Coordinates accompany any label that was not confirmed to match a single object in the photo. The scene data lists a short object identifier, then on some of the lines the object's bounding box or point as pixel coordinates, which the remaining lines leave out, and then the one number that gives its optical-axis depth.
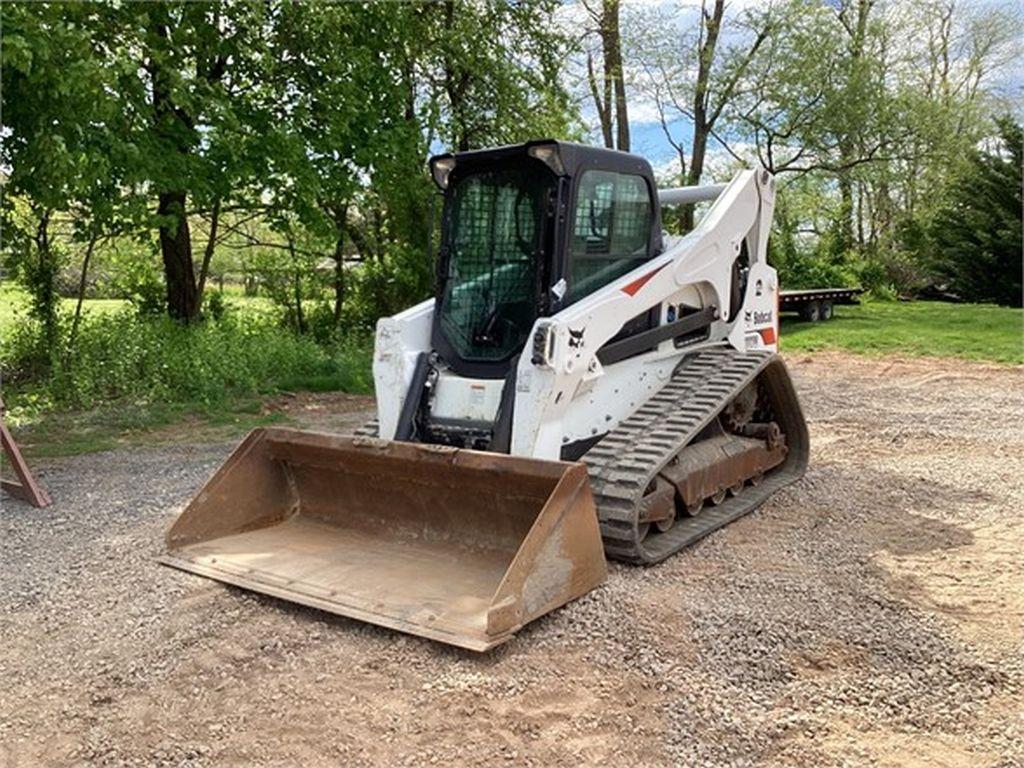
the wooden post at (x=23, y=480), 6.04
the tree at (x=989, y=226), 21.22
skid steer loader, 4.08
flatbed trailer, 17.53
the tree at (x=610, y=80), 21.55
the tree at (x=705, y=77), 22.14
